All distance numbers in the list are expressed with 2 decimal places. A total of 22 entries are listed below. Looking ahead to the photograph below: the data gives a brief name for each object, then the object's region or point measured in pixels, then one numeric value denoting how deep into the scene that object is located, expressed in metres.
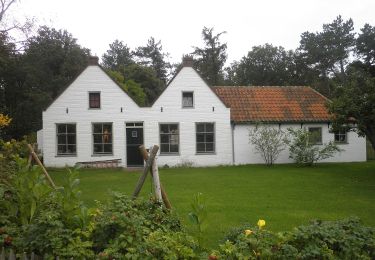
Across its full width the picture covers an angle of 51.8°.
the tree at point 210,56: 53.16
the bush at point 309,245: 3.89
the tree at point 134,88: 42.78
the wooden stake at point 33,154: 9.52
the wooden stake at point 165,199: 6.48
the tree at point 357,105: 15.23
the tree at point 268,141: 22.95
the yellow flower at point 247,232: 4.35
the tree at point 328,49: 55.05
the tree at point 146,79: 48.72
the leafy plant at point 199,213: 4.74
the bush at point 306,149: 22.30
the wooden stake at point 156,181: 6.58
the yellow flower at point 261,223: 4.51
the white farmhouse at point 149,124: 23.09
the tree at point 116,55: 72.88
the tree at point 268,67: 53.81
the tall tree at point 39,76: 35.53
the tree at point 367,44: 48.92
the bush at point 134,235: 4.15
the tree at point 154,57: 63.66
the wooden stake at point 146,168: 6.61
